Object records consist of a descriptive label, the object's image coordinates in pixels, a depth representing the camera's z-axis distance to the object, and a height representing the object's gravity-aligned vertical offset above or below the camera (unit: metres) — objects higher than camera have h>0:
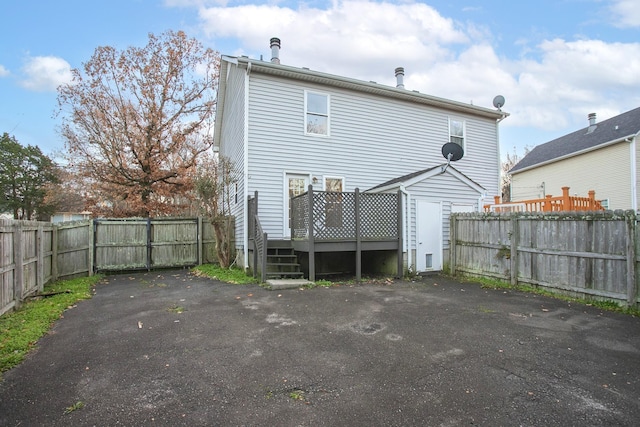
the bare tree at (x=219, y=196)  9.47 +0.76
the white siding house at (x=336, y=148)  9.43 +2.38
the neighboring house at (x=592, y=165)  14.73 +2.91
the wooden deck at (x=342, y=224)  7.99 -0.11
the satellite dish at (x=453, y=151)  10.52 +2.23
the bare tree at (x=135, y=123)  15.12 +4.69
